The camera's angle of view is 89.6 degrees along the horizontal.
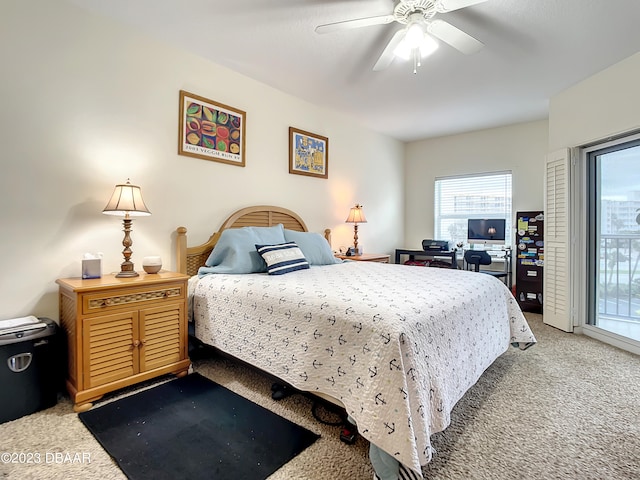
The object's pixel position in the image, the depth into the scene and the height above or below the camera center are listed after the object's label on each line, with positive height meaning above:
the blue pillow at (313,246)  3.14 -0.07
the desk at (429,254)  4.70 -0.21
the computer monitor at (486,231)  4.64 +0.13
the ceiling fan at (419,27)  1.91 +1.32
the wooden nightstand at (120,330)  1.88 -0.59
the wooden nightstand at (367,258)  3.95 -0.23
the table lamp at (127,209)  2.17 +0.20
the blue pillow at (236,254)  2.61 -0.13
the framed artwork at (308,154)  3.73 +1.04
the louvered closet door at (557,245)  3.40 -0.05
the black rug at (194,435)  1.44 -1.01
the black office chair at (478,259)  4.36 -0.26
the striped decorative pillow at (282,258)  2.59 -0.16
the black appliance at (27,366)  1.76 -0.73
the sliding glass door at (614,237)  3.02 +0.03
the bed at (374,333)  1.29 -0.50
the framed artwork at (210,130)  2.80 +1.00
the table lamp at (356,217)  4.28 +0.30
